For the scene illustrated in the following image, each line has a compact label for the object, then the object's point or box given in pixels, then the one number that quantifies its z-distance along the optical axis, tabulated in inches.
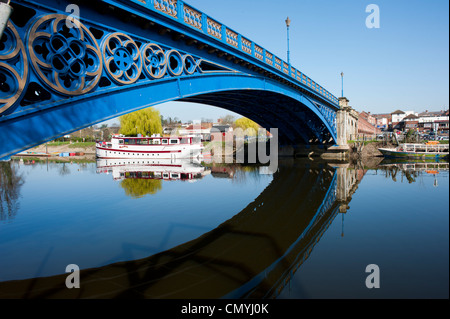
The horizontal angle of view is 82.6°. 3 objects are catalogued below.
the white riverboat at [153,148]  1284.4
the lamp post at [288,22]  855.1
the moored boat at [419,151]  1117.1
